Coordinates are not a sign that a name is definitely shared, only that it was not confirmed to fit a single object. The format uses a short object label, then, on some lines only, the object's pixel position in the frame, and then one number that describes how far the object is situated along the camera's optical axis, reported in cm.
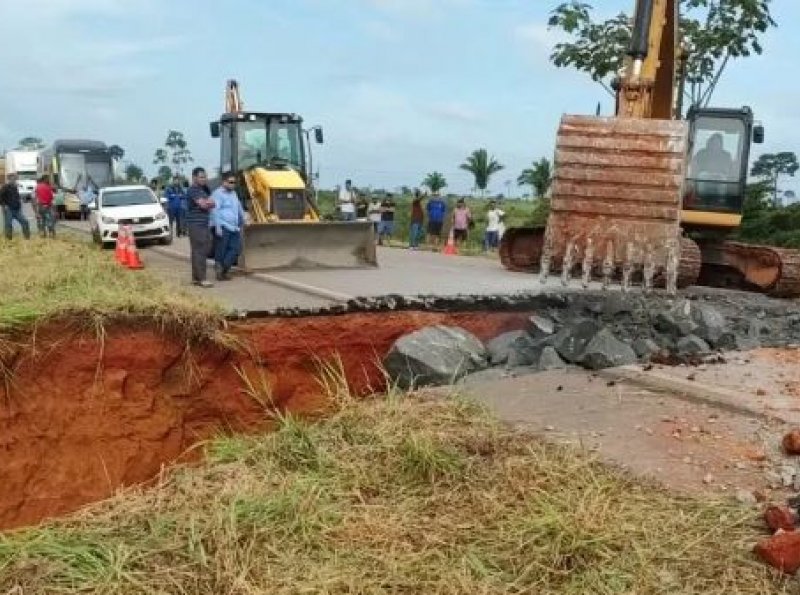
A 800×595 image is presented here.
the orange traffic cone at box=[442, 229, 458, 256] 2178
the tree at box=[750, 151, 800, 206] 5547
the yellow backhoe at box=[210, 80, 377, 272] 1437
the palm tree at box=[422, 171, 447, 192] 6789
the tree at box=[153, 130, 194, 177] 9050
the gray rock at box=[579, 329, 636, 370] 830
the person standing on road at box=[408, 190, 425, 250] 2400
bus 3503
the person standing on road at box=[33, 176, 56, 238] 2175
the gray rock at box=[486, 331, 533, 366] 930
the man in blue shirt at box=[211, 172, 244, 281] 1277
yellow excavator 1191
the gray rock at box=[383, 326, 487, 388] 880
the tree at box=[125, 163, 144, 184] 9006
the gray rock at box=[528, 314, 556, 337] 958
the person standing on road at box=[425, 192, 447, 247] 2500
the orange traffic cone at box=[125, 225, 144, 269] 1385
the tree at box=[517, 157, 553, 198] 5238
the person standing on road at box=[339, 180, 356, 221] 2475
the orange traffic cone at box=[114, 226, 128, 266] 1419
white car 2028
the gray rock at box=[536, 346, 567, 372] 856
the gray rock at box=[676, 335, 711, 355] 880
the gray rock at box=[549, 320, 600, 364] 868
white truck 4916
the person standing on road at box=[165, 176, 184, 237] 2652
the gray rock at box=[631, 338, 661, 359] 865
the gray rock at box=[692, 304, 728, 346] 938
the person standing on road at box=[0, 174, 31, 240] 2048
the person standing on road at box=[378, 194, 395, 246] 2591
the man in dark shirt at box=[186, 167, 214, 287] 1188
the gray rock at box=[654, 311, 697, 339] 939
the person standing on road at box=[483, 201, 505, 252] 2452
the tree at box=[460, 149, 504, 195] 6862
